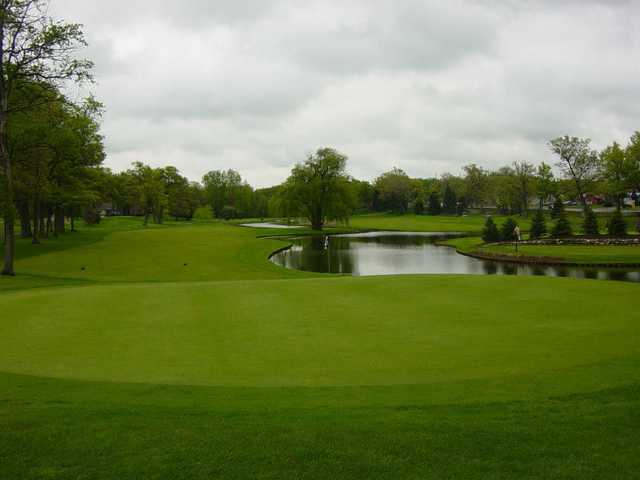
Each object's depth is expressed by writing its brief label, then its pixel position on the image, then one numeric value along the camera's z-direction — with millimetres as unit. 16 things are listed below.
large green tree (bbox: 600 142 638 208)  79750
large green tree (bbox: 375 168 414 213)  156375
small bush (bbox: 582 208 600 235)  58906
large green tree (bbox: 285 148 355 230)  80812
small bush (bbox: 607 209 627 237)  56125
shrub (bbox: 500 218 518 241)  60247
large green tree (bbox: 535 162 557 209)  109750
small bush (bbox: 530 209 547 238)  61406
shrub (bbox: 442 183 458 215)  153250
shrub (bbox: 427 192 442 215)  148250
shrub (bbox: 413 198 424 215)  151750
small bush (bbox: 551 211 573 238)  57656
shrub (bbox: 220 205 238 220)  148500
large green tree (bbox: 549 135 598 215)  85250
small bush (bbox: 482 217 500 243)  60406
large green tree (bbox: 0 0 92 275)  25562
